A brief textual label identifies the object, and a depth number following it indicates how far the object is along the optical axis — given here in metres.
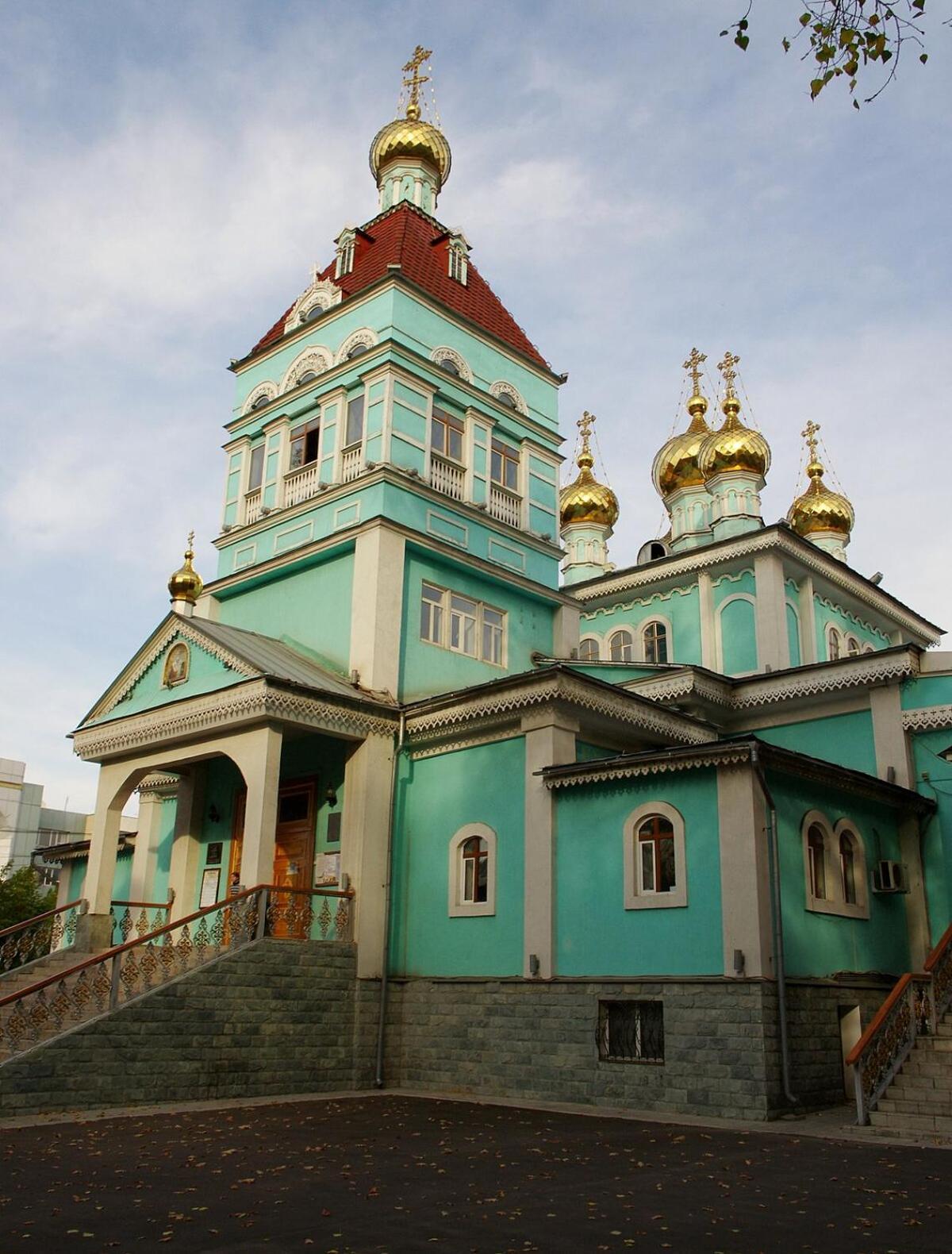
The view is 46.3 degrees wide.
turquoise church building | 13.59
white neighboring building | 71.75
